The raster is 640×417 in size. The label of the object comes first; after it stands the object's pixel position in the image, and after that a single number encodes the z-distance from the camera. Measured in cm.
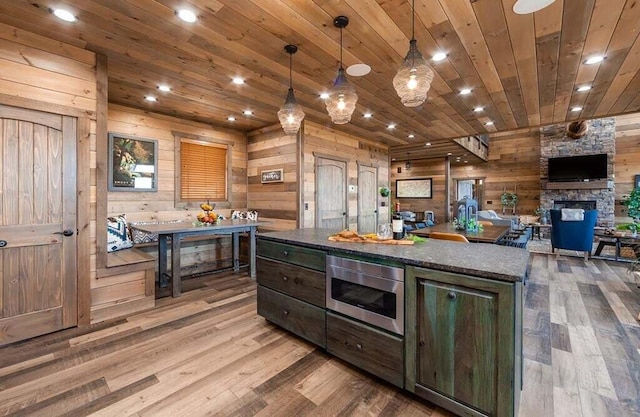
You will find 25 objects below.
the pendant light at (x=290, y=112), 259
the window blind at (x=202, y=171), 477
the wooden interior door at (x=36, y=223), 238
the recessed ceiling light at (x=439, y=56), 271
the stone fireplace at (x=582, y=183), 877
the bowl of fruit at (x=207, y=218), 397
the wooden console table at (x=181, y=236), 353
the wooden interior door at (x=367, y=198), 616
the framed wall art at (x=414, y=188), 1123
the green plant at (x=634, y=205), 584
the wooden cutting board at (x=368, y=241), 209
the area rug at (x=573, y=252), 595
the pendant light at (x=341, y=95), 225
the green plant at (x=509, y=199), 1056
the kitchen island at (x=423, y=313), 141
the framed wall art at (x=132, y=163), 405
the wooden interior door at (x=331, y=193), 513
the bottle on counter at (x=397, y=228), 228
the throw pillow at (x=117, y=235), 347
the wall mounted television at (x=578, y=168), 875
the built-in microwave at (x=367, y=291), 174
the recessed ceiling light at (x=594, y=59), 277
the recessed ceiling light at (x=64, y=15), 213
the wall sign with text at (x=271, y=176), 498
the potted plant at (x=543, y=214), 928
